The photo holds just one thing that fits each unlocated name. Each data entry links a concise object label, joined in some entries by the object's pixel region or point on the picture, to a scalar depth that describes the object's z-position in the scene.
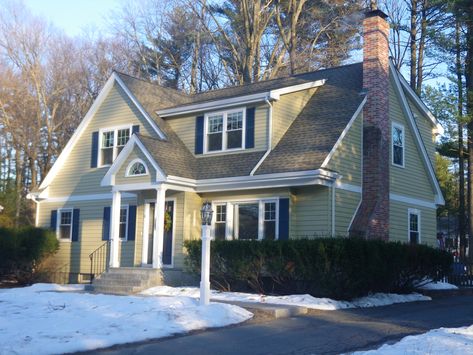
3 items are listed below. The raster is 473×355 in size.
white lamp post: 12.86
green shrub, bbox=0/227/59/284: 20.81
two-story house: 17.48
